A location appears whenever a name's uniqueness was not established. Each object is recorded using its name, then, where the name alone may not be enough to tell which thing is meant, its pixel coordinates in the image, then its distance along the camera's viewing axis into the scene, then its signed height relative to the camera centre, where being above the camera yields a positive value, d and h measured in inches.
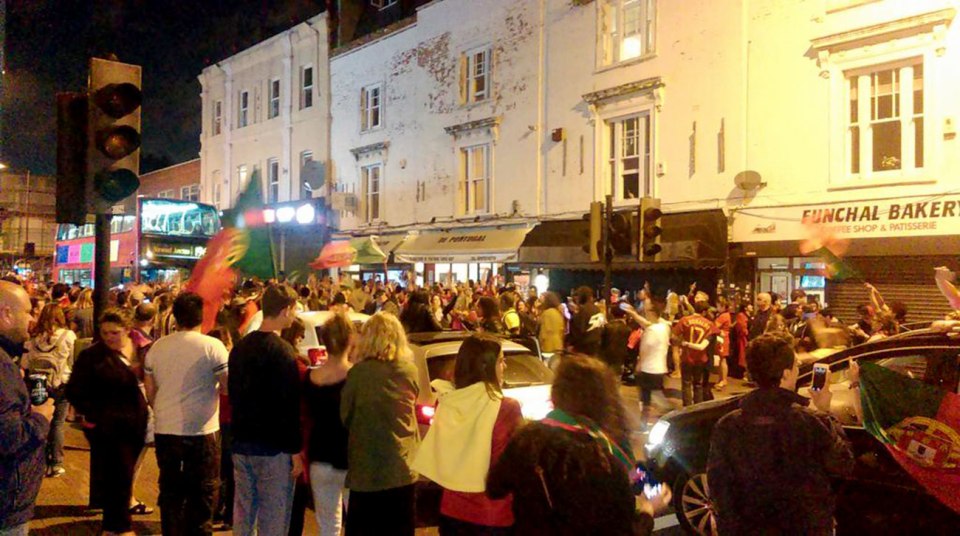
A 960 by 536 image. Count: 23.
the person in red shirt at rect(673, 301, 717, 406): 405.4 -43.2
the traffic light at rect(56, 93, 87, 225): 207.0 +31.8
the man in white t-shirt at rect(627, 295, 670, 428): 375.2 -41.2
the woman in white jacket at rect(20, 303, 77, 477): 294.7 -34.6
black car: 177.5 -51.0
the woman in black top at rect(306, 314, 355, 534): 178.2 -38.6
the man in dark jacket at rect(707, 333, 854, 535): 128.3 -32.4
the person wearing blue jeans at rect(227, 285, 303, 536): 177.5 -36.9
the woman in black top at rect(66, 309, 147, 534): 215.8 -39.6
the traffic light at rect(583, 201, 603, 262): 407.8 +23.8
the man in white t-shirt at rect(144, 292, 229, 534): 192.4 -37.3
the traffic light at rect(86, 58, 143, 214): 208.5 +38.2
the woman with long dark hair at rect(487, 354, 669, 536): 107.0 -28.9
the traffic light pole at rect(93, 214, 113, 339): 216.1 +0.4
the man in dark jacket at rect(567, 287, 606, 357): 449.7 -33.6
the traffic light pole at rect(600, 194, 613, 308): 405.4 +16.6
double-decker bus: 872.9 +37.2
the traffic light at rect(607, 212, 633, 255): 410.6 +22.4
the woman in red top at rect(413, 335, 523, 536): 132.9 -31.4
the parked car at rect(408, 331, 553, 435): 251.8 -36.8
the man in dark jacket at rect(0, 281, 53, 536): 117.3 -29.2
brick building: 1466.5 +184.3
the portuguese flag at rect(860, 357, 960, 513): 165.0 -33.7
